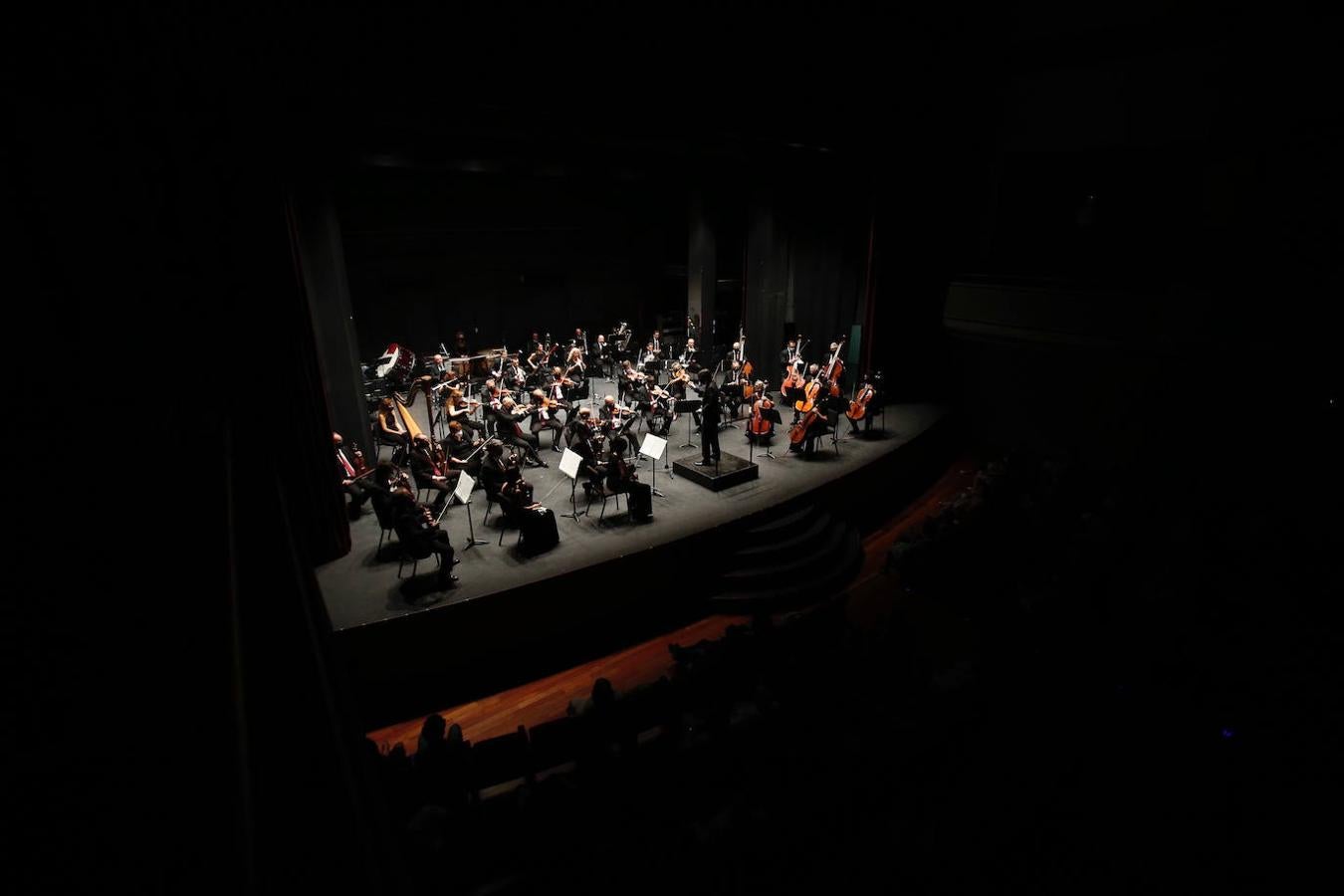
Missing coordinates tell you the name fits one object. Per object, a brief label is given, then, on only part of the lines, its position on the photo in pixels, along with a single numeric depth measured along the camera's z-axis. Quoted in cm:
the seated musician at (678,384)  1045
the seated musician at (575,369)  1126
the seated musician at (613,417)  839
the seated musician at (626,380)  1006
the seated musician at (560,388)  1038
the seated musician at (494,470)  706
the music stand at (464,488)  593
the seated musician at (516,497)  659
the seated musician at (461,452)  758
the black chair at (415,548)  590
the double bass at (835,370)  1121
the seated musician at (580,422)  764
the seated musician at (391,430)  805
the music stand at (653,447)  701
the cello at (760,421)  961
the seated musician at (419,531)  590
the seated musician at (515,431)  853
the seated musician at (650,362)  1152
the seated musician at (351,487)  720
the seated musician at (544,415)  912
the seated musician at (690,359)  1188
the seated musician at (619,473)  737
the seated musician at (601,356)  1362
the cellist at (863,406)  1017
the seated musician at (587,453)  751
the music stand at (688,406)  999
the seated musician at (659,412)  927
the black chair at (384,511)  618
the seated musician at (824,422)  927
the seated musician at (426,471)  724
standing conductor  846
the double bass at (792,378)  1053
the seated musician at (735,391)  1056
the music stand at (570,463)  640
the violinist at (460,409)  864
